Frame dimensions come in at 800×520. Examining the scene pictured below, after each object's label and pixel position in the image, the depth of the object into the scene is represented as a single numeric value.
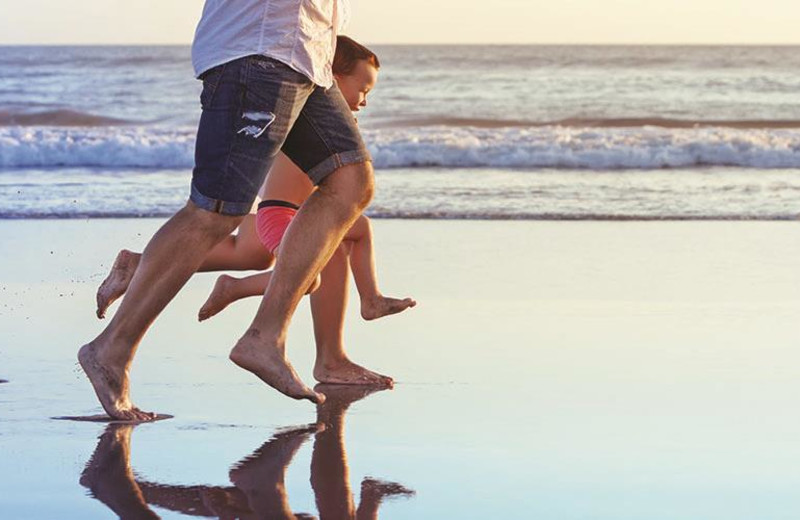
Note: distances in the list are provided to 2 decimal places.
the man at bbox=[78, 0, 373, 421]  6.91
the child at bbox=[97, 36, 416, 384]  8.54
